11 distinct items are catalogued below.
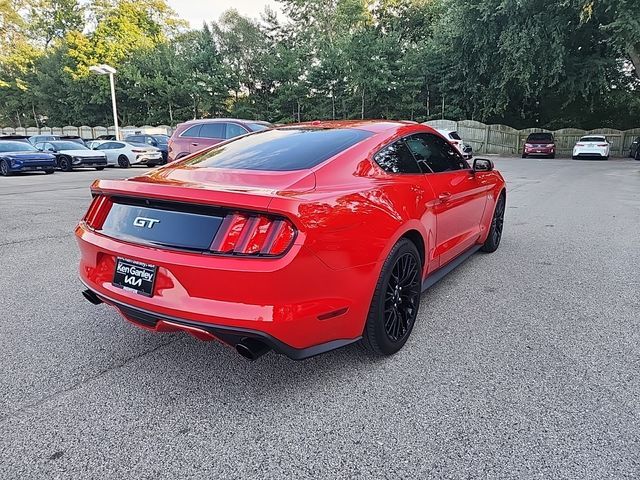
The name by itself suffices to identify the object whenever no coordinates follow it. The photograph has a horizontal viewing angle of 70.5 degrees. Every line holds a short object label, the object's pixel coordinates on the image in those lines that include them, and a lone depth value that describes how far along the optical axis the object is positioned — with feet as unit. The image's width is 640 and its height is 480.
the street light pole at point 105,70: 81.56
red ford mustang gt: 7.11
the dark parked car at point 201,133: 40.11
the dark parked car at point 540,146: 79.87
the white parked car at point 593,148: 75.66
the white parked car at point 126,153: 62.34
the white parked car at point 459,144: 63.67
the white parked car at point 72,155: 57.62
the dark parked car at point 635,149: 75.20
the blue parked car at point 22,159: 49.73
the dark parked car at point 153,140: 68.66
